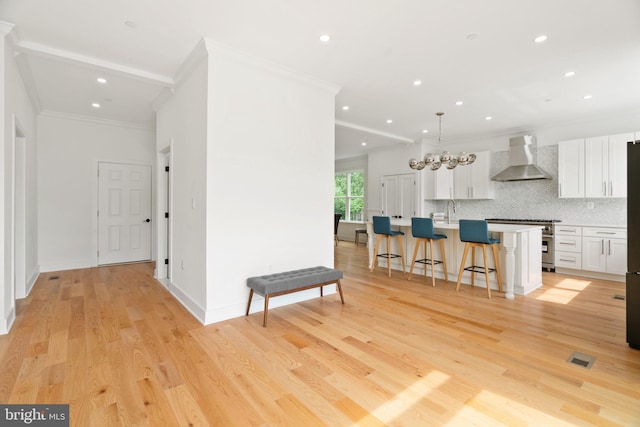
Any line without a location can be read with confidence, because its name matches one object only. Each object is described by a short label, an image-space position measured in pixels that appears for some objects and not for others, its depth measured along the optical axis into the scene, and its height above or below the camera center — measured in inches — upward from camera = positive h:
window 392.5 +23.4
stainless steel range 220.7 -23.8
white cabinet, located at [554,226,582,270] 209.2 -24.7
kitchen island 157.8 -25.5
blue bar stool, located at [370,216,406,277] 202.7 -14.1
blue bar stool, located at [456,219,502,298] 159.0 -16.0
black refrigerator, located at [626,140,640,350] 101.3 -11.0
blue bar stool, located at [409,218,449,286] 181.6 -15.1
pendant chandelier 190.0 +33.9
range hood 235.5 +39.4
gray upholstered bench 121.2 -29.6
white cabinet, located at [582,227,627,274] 191.8 -24.8
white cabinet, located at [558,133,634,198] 197.5 +31.4
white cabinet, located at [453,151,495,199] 267.3 +30.0
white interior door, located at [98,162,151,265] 228.1 +0.0
